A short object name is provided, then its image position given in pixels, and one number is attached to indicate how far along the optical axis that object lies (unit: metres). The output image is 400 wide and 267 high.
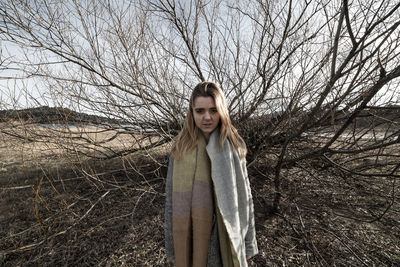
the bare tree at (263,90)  2.06
